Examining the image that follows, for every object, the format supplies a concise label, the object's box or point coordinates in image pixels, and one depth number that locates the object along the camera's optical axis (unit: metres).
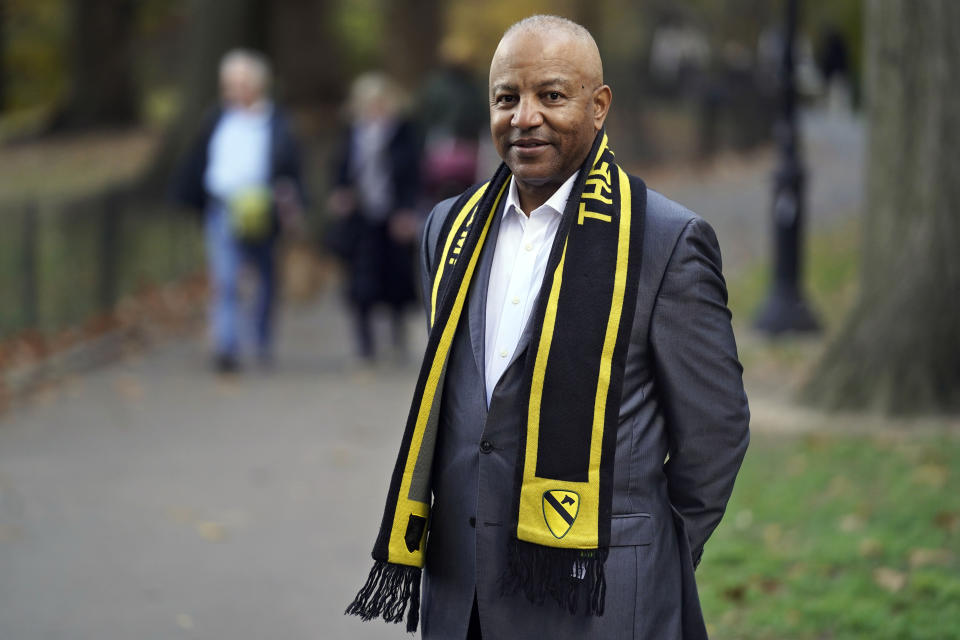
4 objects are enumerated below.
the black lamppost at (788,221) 24.95
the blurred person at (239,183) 22.08
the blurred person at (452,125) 24.41
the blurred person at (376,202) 22.75
